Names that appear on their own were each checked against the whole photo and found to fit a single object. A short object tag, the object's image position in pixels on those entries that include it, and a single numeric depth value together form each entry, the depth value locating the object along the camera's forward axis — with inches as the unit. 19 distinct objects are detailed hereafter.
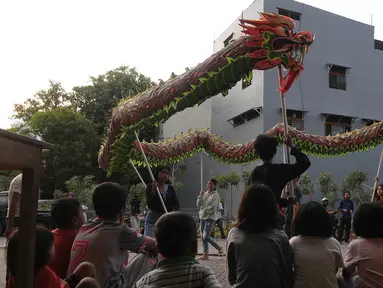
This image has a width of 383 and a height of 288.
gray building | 714.8
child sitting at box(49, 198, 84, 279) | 116.0
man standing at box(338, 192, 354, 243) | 475.2
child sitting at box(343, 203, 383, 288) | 108.3
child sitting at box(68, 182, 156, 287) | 105.7
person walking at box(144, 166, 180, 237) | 220.5
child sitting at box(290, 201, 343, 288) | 108.6
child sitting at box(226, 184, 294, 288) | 101.1
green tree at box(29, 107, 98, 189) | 873.5
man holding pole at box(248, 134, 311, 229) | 143.3
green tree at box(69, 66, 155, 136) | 1015.0
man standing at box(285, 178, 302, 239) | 225.5
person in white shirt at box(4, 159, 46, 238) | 190.2
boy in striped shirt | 81.4
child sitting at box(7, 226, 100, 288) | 85.7
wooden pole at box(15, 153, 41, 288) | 70.1
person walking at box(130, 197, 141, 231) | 385.3
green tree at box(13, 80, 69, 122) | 1159.0
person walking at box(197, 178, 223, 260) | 335.0
